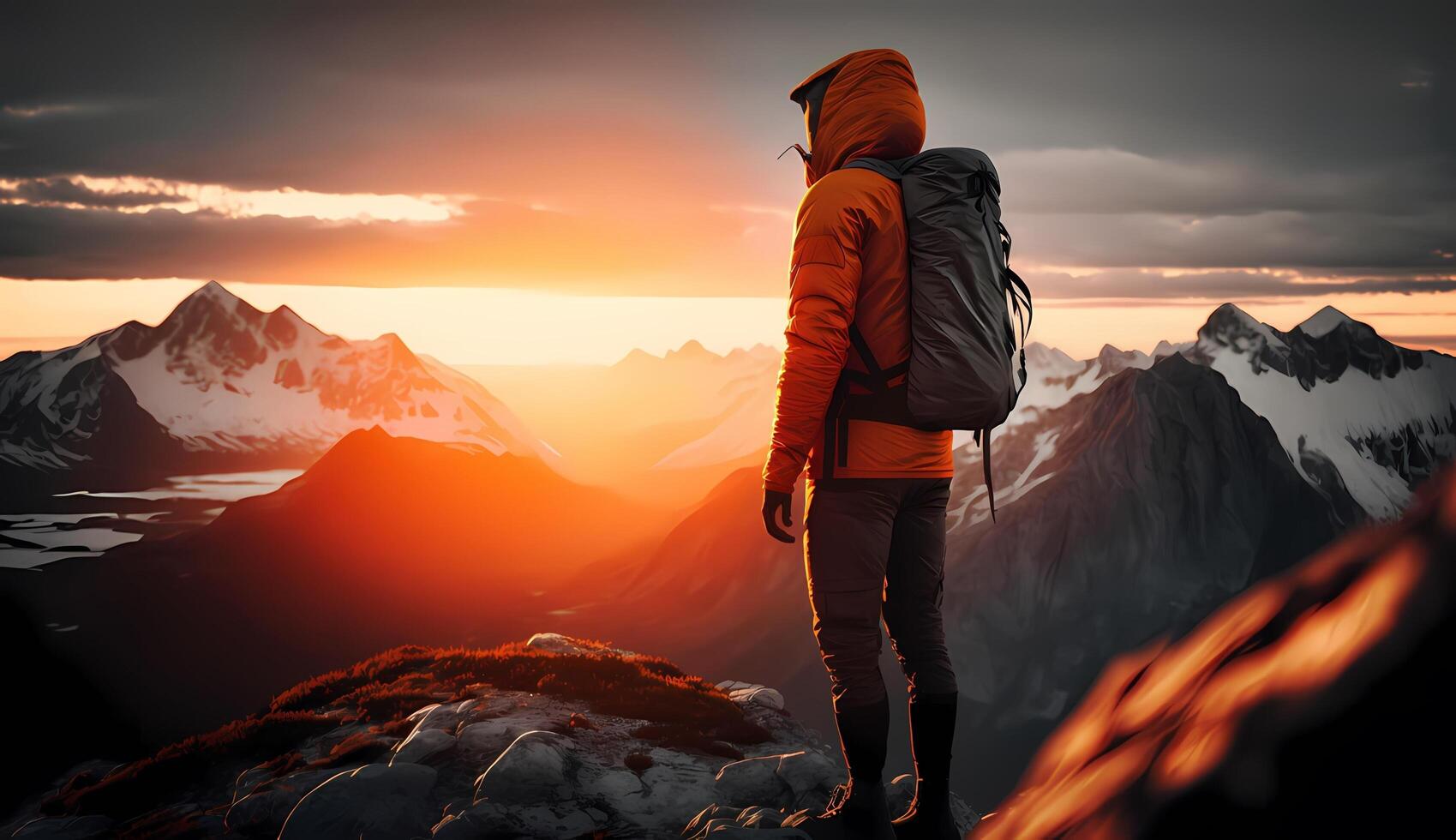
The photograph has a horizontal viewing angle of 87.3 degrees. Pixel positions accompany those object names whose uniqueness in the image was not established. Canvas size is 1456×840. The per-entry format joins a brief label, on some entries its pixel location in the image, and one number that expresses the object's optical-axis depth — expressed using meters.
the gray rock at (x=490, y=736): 6.61
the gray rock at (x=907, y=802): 6.43
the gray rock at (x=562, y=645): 11.41
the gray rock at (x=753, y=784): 6.26
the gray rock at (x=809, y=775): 6.21
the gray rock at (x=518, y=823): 5.25
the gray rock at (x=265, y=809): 5.61
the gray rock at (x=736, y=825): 4.64
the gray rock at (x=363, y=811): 5.29
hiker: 3.90
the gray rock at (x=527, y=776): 5.79
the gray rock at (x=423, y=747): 6.39
